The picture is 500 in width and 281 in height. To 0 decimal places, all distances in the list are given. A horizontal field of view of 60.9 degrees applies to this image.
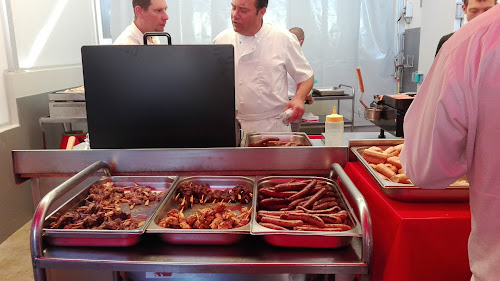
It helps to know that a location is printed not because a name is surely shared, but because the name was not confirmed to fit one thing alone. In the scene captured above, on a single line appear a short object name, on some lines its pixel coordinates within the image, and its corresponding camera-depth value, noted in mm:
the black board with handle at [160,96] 1604
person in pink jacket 832
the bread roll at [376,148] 1667
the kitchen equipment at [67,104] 3441
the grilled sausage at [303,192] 1412
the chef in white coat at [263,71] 2795
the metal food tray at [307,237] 1164
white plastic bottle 1805
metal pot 2300
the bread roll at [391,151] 1635
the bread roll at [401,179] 1359
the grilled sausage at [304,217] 1247
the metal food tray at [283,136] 2010
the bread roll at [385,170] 1427
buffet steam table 1128
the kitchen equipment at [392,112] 2096
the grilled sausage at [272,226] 1210
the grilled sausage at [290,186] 1458
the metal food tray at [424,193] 1252
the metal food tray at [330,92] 4508
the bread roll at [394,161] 1488
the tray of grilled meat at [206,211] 1208
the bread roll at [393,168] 1466
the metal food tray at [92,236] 1187
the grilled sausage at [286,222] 1223
